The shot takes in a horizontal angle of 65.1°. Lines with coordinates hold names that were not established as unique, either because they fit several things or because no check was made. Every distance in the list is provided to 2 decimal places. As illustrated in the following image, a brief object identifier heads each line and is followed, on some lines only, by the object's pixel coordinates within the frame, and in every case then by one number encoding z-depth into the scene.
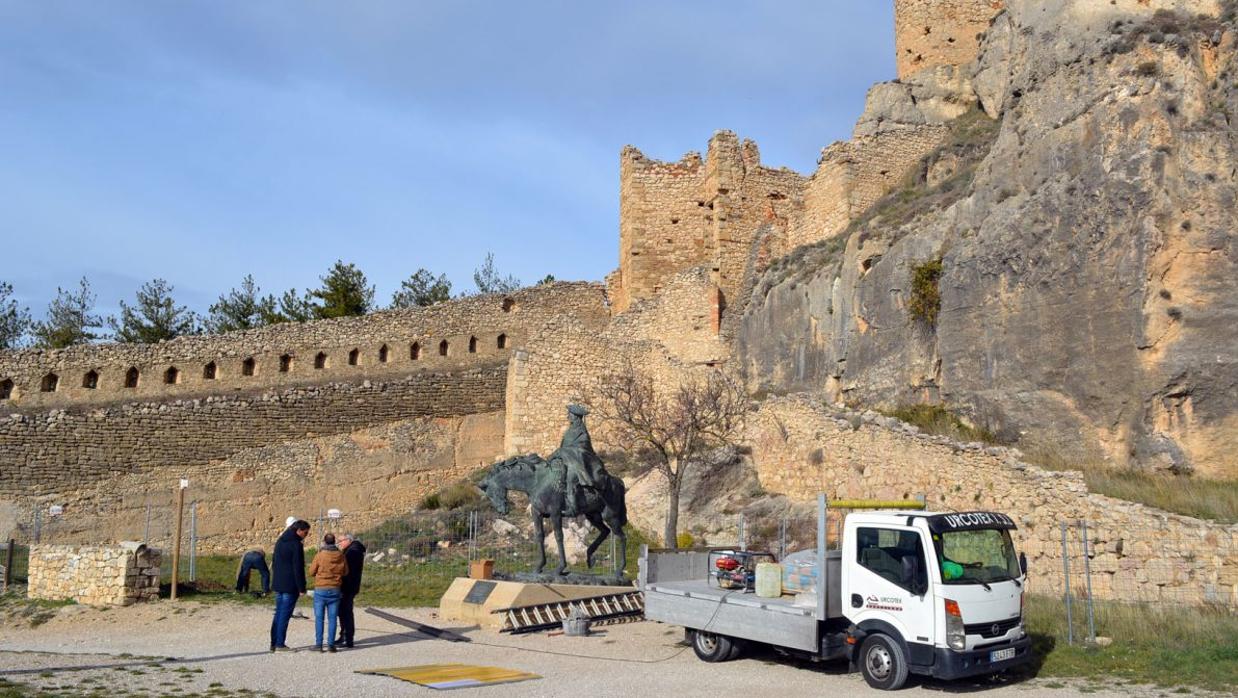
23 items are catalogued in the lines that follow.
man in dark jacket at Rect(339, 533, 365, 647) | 11.41
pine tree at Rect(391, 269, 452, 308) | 53.97
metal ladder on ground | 12.62
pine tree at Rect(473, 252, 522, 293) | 68.69
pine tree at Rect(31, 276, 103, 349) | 39.62
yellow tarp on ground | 9.20
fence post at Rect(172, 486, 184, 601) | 15.07
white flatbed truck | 9.01
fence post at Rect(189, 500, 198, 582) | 17.88
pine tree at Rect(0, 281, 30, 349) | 42.47
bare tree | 20.25
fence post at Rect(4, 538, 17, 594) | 16.58
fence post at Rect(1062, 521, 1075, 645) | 10.83
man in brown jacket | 10.87
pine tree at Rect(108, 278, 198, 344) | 41.41
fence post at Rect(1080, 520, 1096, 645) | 10.92
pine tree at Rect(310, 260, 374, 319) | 41.03
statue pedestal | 12.86
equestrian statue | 13.77
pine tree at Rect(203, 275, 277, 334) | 44.12
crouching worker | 16.25
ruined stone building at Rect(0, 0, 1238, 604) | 15.13
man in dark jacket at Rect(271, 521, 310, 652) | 11.12
